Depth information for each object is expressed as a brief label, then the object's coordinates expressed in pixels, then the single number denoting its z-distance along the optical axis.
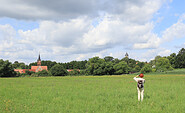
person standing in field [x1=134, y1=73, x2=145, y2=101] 13.16
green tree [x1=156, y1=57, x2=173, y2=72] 100.23
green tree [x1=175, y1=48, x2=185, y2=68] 143.12
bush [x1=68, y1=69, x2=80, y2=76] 113.61
